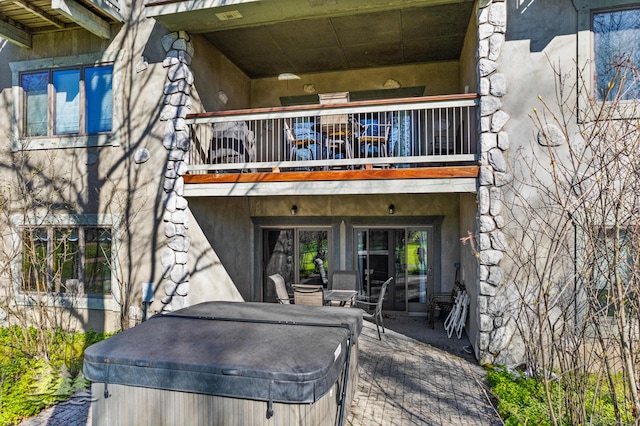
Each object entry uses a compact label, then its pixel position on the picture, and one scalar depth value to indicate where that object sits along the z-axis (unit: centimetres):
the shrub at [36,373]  466
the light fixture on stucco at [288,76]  937
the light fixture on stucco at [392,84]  886
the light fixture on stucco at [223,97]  810
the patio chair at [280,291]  721
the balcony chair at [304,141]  716
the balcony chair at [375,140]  697
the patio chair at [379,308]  671
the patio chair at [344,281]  809
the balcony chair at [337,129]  694
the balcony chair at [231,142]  750
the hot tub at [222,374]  283
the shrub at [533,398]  344
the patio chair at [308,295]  667
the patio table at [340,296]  699
